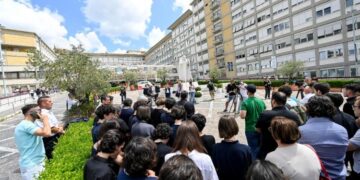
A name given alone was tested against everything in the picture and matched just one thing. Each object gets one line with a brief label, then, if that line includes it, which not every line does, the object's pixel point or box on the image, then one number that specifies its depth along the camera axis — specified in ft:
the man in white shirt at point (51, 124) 17.65
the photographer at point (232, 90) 43.21
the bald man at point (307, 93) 20.52
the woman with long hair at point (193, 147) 9.34
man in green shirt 17.10
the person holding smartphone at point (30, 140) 14.08
